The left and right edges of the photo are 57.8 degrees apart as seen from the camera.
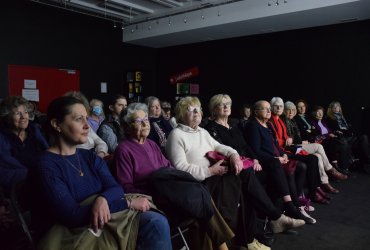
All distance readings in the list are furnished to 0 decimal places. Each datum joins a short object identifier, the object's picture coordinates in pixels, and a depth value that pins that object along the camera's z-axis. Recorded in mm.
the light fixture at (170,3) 6727
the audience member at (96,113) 4104
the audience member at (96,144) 3185
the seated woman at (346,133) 6035
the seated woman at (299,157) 3965
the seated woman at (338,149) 5637
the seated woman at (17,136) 2455
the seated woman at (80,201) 1595
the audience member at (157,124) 3686
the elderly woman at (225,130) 3316
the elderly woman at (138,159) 2156
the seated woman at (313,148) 4547
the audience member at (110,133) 3521
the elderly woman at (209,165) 2537
